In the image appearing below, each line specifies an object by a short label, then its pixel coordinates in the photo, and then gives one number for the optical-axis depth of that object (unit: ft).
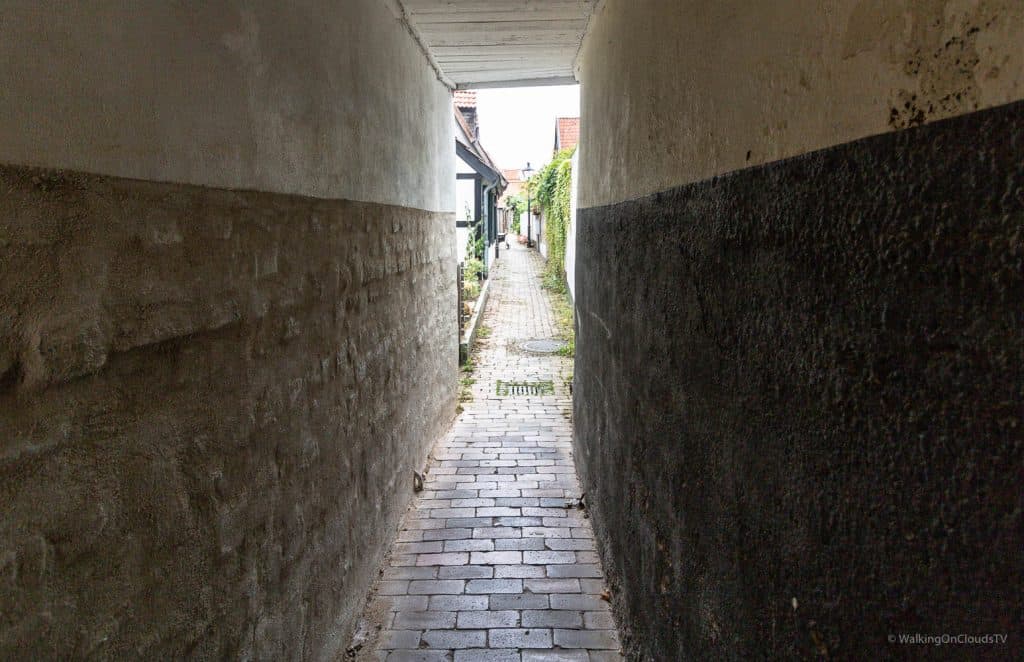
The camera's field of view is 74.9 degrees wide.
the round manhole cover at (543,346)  36.61
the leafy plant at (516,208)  136.18
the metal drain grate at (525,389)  28.73
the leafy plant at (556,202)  50.14
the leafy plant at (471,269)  47.62
